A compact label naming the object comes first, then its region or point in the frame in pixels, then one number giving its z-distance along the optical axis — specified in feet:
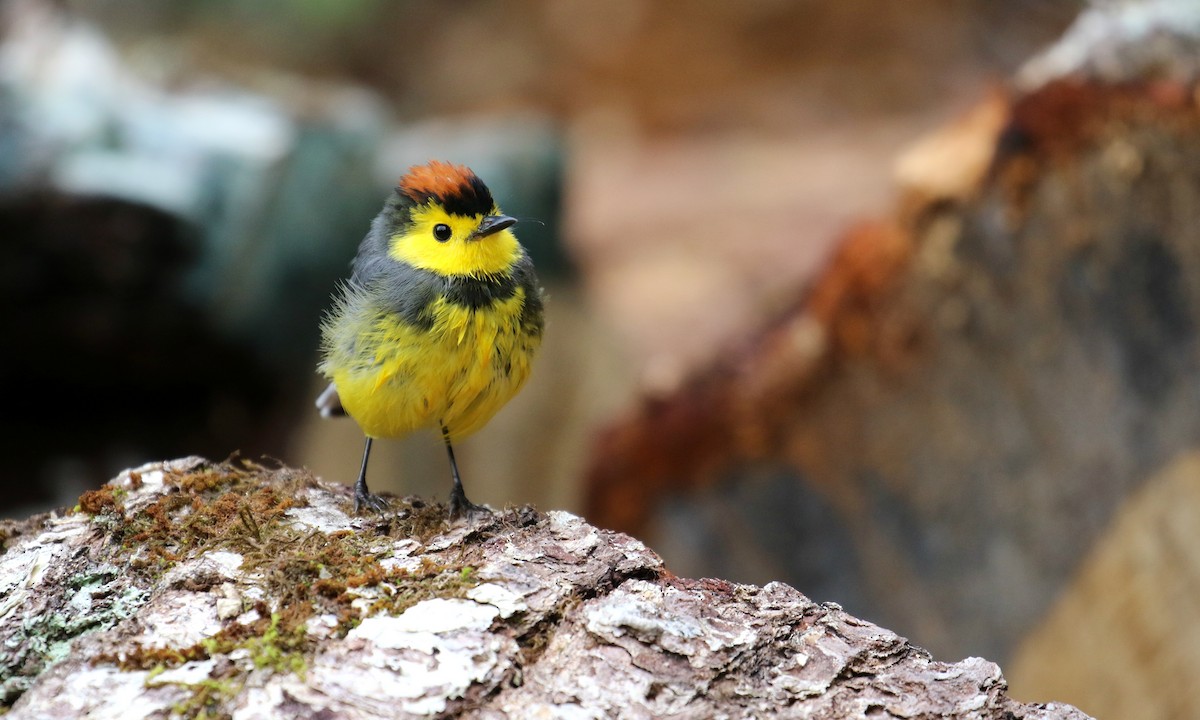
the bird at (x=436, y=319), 19.06
